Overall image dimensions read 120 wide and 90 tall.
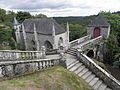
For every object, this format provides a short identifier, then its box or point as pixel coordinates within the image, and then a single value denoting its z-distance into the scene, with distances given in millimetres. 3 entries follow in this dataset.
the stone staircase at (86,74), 6209
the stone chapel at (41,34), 15406
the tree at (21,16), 29961
